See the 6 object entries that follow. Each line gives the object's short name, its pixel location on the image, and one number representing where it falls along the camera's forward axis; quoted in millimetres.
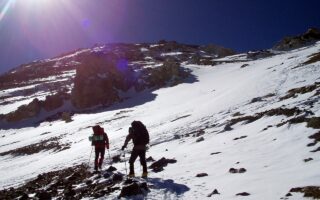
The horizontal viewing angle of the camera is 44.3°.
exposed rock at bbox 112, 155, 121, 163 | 22356
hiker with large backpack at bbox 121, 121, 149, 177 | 15992
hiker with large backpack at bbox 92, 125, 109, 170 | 20219
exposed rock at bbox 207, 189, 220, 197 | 11273
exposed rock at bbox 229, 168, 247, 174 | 13125
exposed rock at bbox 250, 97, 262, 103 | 29453
